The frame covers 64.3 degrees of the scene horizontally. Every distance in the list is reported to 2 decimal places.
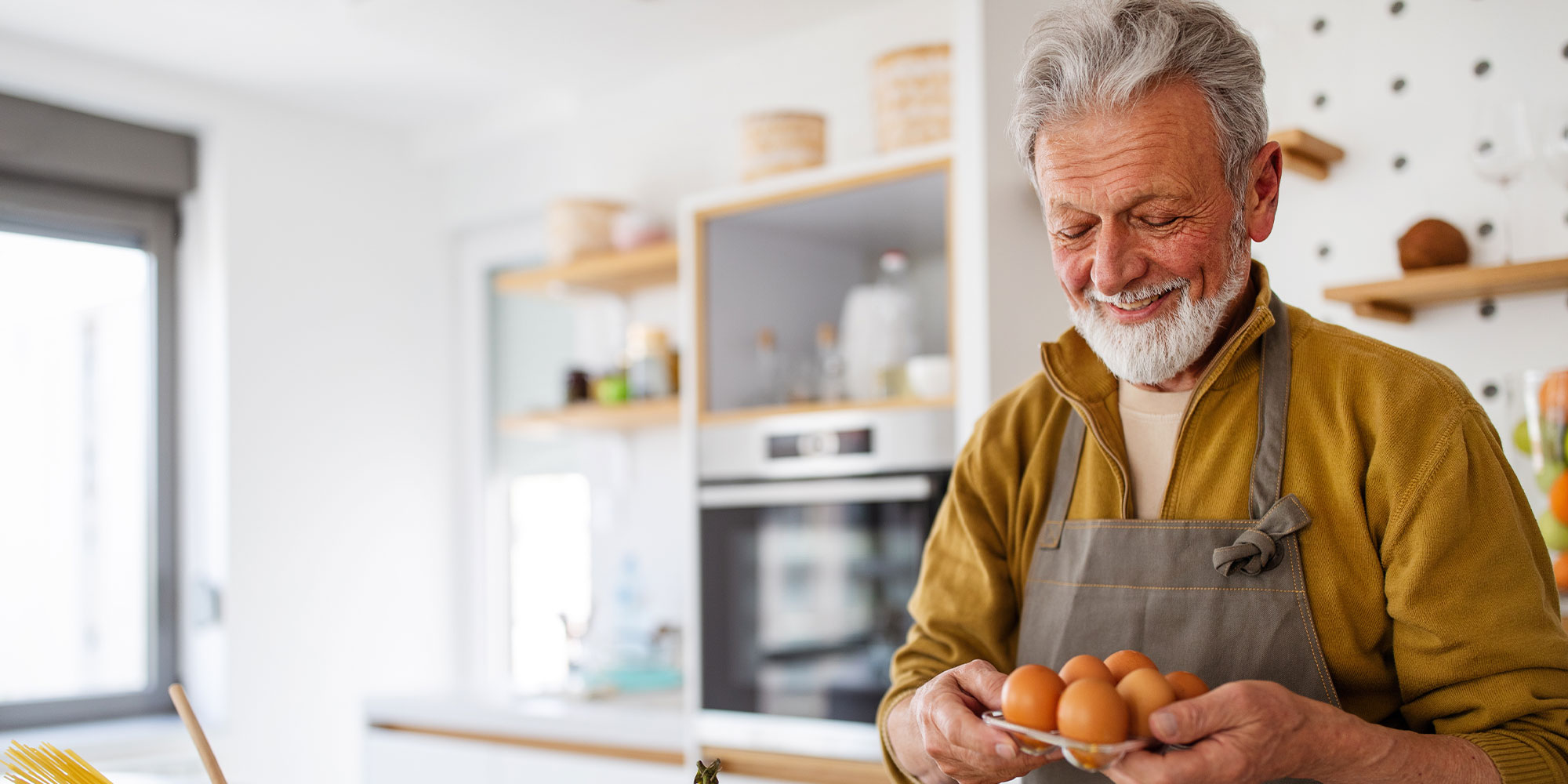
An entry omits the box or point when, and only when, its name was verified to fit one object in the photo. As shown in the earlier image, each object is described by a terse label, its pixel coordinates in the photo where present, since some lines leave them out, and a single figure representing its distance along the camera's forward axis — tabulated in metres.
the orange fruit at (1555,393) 1.75
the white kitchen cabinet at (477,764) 2.70
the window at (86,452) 3.37
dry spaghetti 1.08
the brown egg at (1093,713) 0.90
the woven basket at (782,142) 2.72
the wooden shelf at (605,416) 3.15
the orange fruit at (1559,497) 1.76
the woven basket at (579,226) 3.39
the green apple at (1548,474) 1.78
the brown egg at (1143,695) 0.93
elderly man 1.00
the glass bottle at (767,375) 2.80
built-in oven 2.38
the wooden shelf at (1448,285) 1.75
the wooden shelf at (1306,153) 1.91
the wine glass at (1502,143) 1.81
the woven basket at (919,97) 2.50
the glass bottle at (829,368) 2.68
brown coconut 1.86
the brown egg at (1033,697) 0.96
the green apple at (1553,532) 1.77
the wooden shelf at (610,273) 3.22
